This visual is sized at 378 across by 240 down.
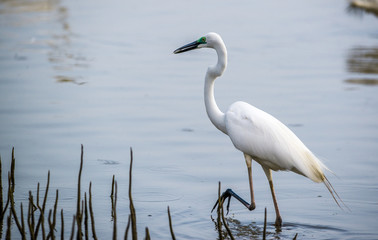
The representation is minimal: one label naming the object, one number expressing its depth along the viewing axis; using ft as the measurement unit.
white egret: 38.52
